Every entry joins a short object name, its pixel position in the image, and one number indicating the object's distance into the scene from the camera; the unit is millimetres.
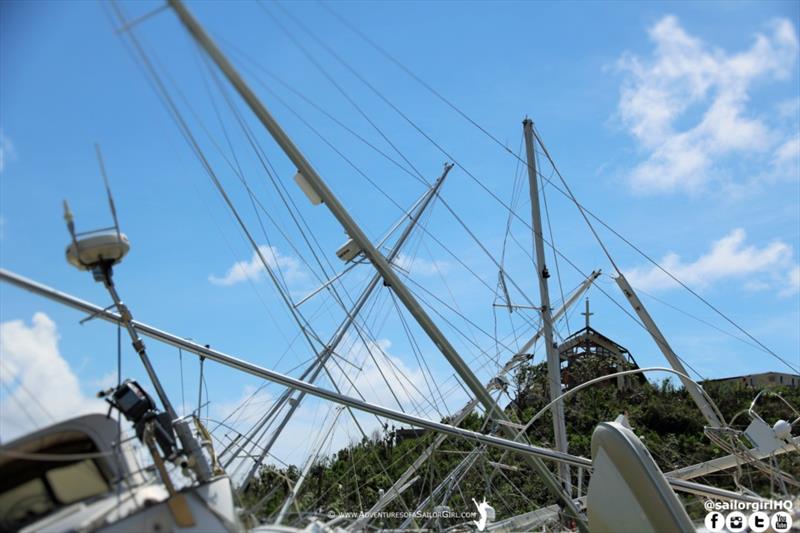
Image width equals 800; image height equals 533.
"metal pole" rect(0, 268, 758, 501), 15305
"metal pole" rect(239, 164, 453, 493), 16525
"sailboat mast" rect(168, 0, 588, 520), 12625
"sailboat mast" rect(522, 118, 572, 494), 24359
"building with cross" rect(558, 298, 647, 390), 55031
